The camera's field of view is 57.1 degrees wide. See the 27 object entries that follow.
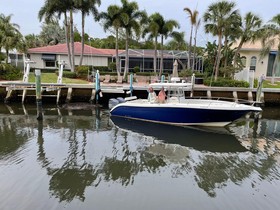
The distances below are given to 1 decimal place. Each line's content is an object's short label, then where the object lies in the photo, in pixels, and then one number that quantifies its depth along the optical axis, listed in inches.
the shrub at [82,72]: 1112.8
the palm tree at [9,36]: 1051.9
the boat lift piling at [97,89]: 752.0
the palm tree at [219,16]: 941.8
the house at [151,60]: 1429.6
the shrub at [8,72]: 1013.8
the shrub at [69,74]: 1104.8
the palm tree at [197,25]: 1130.0
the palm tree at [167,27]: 1162.6
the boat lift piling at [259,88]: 645.1
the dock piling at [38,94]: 576.7
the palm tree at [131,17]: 1083.1
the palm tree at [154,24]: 1141.9
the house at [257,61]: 1242.0
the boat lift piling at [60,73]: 799.2
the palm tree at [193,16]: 1095.6
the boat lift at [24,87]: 778.8
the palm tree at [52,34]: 2198.6
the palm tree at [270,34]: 973.7
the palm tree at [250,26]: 1000.0
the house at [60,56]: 1371.8
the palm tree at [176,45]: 2022.6
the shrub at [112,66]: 1388.5
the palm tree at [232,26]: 952.9
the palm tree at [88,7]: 1130.5
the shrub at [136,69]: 1362.9
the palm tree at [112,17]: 1074.7
